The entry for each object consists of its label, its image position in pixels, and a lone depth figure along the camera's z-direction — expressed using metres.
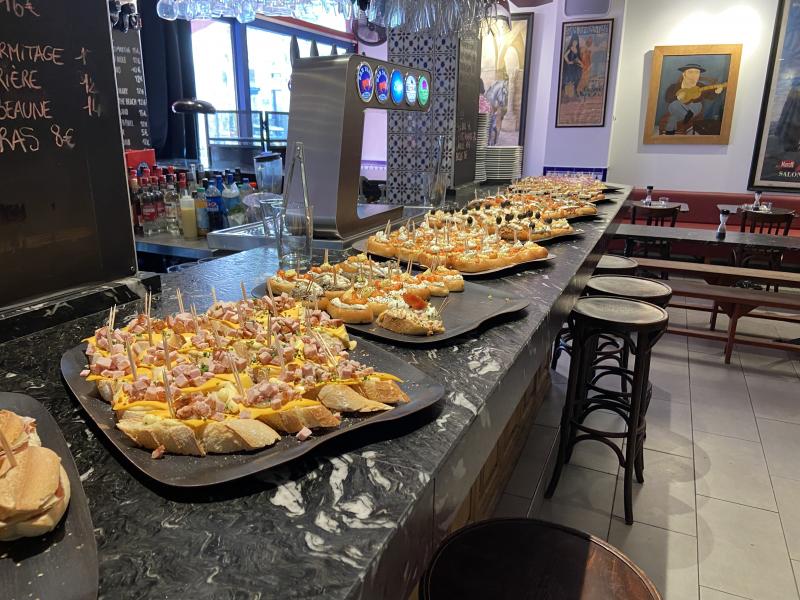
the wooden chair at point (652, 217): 6.65
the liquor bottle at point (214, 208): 3.87
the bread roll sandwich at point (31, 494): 0.76
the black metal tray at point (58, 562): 0.71
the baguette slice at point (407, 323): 1.64
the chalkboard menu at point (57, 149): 1.59
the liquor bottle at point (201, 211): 3.82
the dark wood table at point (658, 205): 7.55
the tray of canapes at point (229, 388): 1.00
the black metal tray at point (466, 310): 1.63
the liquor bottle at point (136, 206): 3.91
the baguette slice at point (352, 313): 1.70
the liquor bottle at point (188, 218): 3.80
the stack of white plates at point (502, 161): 6.48
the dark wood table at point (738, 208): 6.95
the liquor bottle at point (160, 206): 4.04
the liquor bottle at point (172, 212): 4.02
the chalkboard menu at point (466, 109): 5.25
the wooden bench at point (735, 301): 4.72
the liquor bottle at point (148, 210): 3.95
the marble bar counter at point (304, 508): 0.78
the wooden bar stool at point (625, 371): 2.73
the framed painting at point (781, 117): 8.00
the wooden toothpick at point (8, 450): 0.83
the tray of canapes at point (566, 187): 4.82
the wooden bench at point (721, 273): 5.07
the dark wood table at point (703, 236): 5.85
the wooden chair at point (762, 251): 6.22
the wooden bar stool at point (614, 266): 4.07
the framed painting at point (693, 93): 8.37
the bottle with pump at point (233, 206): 4.02
